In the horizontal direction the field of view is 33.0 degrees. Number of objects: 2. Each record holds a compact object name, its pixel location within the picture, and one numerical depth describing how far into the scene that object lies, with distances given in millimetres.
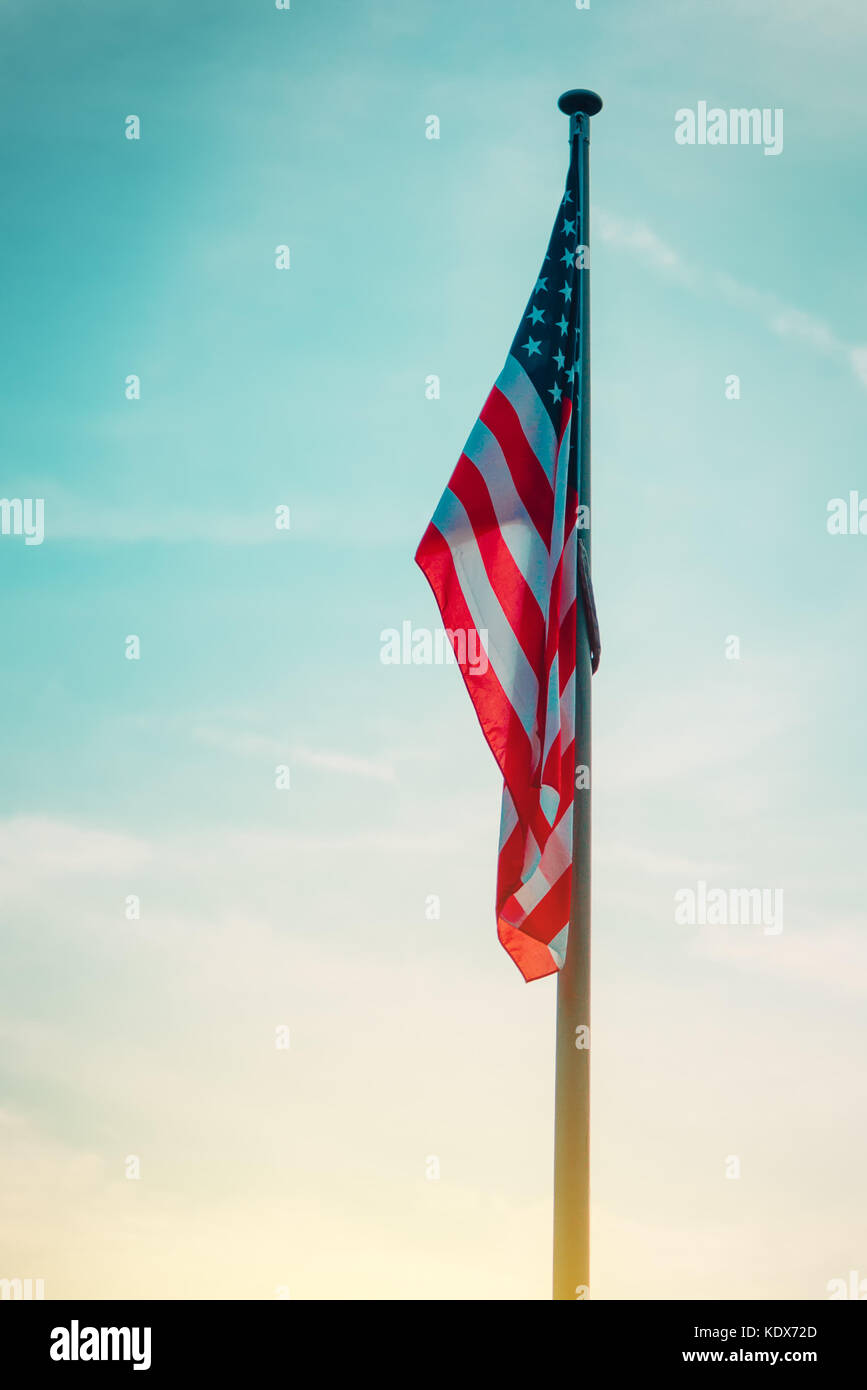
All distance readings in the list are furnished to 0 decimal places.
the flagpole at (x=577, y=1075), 7984
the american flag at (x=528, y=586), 8711
